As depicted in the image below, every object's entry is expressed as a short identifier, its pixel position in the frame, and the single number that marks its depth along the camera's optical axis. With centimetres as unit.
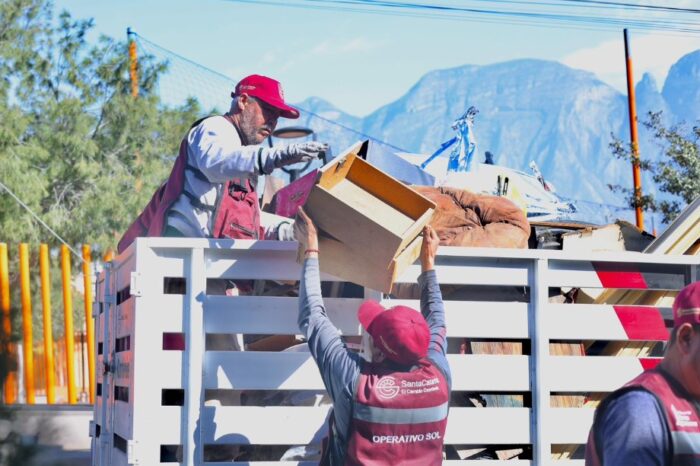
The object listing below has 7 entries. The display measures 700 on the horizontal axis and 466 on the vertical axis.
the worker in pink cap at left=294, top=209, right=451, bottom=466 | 404
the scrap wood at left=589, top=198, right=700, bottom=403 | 499
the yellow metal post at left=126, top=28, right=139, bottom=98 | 2275
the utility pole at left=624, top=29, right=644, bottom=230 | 2061
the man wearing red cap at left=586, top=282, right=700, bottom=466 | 271
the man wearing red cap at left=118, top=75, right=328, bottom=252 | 490
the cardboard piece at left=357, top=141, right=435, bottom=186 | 627
